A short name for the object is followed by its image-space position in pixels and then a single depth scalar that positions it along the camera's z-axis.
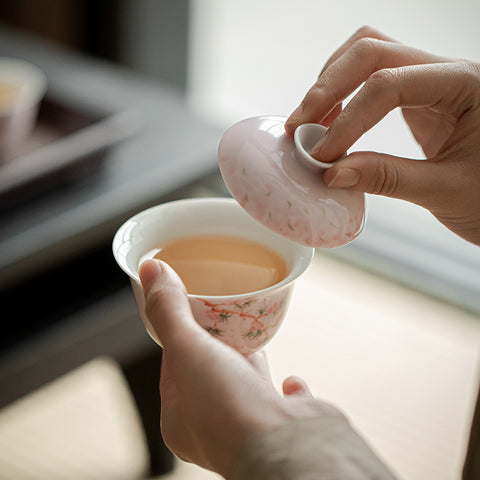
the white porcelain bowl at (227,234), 0.69
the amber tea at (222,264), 0.76
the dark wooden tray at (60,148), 1.31
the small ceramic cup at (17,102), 1.42
